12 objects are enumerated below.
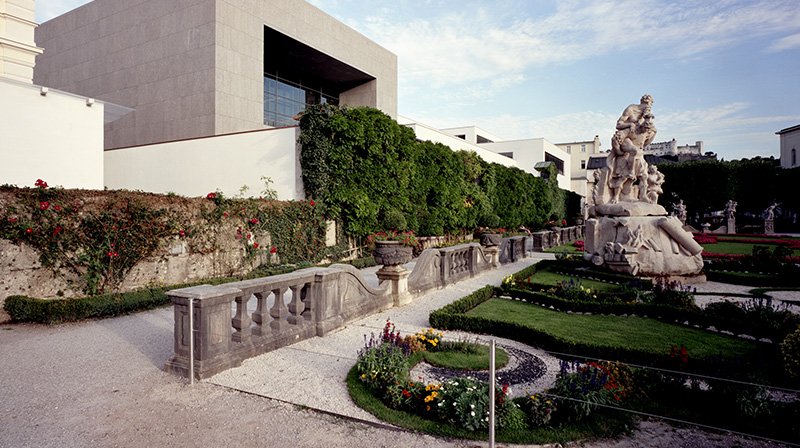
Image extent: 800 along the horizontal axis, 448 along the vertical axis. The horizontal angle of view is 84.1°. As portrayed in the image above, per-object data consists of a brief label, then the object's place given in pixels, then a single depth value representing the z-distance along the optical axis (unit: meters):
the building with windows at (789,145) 52.44
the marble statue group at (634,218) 12.61
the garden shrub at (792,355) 4.62
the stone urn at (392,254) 9.52
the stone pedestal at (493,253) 16.44
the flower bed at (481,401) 3.92
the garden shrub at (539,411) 3.97
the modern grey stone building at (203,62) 20.27
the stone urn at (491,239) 16.36
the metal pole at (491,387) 3.51
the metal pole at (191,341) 5.12
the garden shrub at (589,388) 4.06
